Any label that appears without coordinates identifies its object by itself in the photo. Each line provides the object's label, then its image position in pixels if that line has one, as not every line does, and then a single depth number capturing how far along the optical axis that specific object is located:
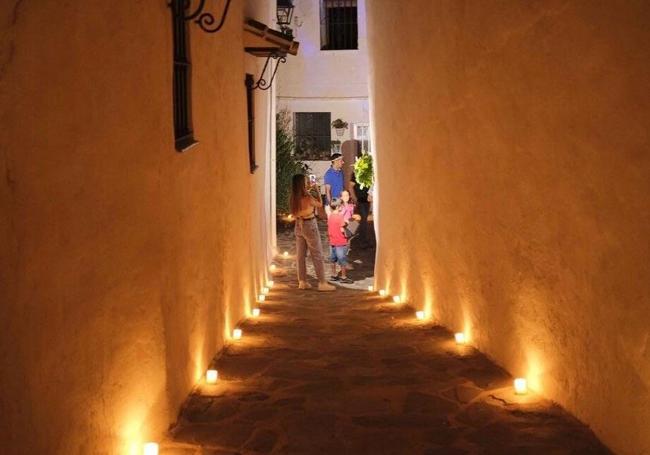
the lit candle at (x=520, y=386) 4.37
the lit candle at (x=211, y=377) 4.82
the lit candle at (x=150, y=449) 3.20
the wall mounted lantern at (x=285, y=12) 14.94
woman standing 10.31
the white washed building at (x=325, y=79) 22.67
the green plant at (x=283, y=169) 19.73
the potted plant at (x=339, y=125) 23.09
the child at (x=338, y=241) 12.32
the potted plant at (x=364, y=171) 12.66
